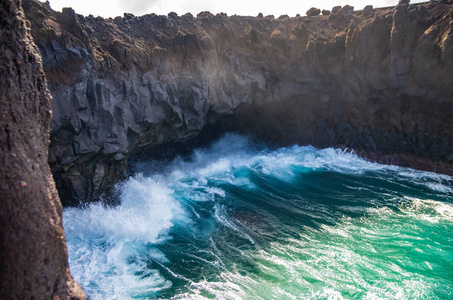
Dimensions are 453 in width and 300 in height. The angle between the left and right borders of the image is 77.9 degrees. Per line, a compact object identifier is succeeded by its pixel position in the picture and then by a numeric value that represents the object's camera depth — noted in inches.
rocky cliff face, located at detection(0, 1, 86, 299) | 133.0
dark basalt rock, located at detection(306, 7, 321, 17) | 823.7
